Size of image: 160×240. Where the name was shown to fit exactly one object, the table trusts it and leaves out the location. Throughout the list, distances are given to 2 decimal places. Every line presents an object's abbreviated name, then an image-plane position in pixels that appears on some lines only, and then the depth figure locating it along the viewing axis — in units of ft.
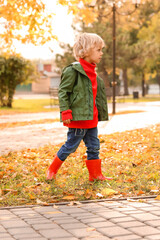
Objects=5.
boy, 16.26
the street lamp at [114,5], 54.29
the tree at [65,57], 102.31
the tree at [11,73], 74.59
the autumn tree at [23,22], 34.09
